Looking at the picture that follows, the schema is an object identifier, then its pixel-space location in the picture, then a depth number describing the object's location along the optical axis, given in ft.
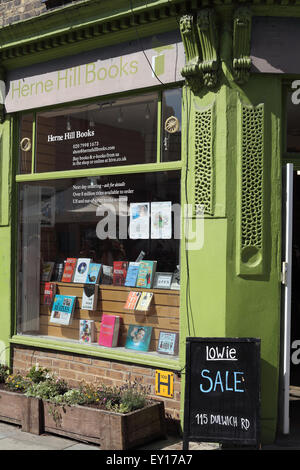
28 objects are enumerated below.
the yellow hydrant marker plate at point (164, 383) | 19.24
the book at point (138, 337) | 20.72
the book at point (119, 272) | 21.74
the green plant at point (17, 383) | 20.43
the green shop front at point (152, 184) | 18.26
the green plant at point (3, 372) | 22.02
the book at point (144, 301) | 20.90
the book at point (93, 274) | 22.52
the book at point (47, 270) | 24.08
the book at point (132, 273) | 21.35
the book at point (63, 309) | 23.15
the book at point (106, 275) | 22.17
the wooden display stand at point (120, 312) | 20.18
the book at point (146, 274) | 20.89
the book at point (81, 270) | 22.89
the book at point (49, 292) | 23.94
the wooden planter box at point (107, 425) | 16.94
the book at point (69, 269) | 23.36
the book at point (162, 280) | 20.40
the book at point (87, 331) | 22.30
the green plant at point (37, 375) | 20.72
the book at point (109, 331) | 21.48
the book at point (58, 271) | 23.75
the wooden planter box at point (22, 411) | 18.88
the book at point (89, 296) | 22.45
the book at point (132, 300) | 21.25
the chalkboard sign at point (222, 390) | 16.55
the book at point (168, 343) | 19.76
